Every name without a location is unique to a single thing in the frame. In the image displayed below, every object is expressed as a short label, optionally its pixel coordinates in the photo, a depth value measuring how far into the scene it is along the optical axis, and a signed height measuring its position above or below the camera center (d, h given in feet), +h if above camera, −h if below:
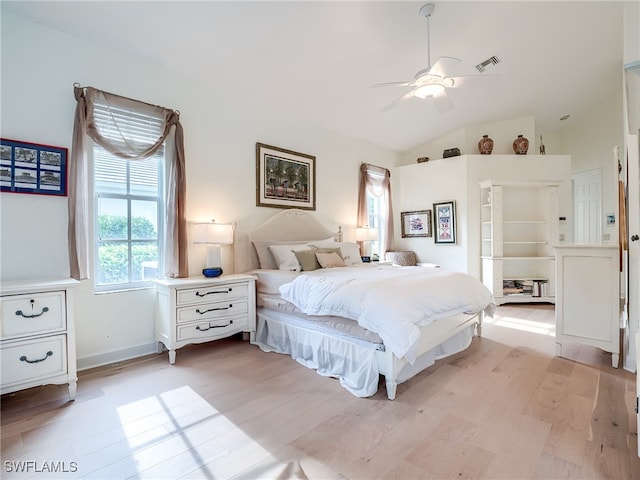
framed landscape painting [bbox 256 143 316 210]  13.67 +2.74
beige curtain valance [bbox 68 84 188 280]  8.84 +2.27
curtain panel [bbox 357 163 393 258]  18.31 +2.65
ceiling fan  9.29 +4.65
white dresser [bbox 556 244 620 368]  9.16 -1.83
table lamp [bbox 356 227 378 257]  17.26 +0.19
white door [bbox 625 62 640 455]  7.25 +0.63
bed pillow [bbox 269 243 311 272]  12.08 -0.66
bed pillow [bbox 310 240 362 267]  13.98 -0.57
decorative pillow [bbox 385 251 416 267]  19.52 -1.27
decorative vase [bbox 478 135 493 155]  18.20 +5.10
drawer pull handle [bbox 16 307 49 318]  6.69 -1.48
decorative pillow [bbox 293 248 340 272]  11.89 -0.79
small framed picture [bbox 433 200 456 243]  18.89 +0.92
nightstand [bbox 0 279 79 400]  6.57 -1.96
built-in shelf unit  17.30 -0.17
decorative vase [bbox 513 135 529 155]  17.78 +4.97
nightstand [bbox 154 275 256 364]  9.50 -2.16
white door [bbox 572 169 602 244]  19.25 +1.75
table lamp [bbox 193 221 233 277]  10.68 +0.03
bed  7.56 -1.97
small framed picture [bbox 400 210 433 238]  20.03 +0.86
